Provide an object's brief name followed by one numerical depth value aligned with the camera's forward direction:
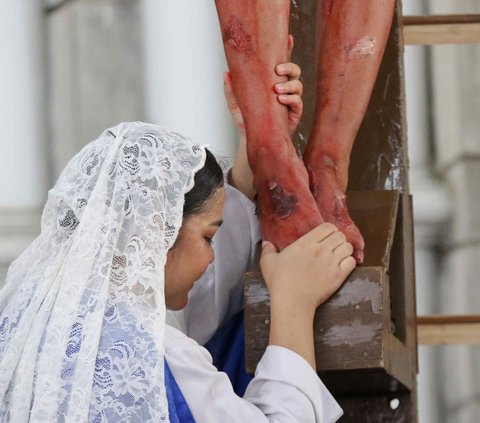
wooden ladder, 5.75
